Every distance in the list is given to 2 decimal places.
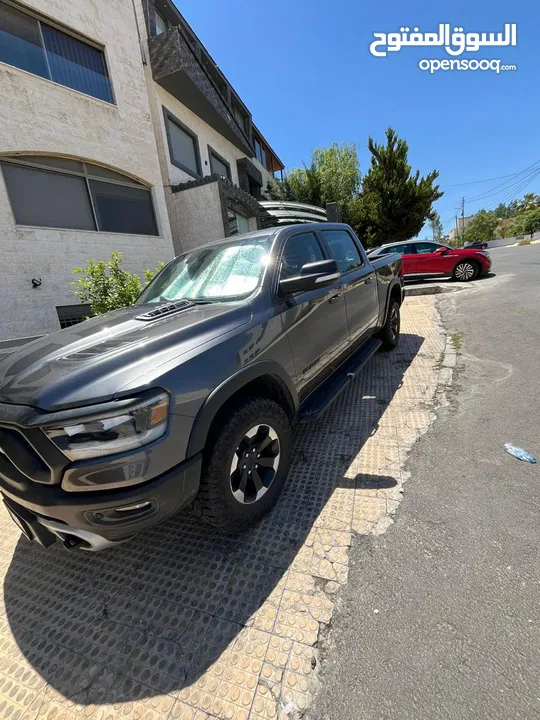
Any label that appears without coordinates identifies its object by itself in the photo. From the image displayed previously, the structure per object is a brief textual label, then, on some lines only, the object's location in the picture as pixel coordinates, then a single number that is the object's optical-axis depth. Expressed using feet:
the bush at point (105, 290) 16.26
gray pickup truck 4.65
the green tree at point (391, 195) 68.74
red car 33.68
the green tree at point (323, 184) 66.23
